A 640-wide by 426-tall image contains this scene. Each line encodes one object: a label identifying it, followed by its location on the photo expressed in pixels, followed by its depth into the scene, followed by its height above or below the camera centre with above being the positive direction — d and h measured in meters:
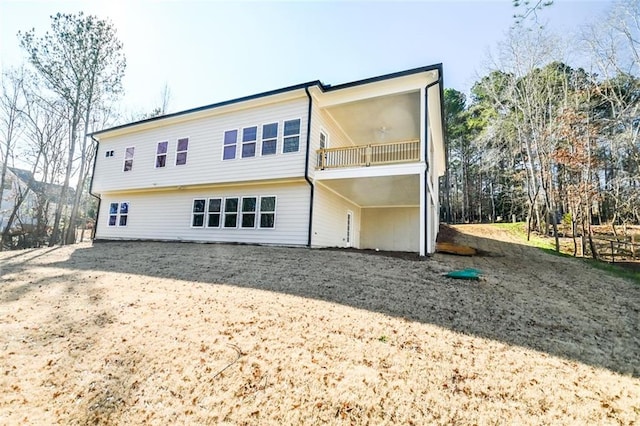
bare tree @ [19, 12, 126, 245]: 16.81 +9.94
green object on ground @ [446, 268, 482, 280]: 7.13 -0.71
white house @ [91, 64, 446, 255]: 10.98 +2.90
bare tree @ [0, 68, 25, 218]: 20.28 +8.58
